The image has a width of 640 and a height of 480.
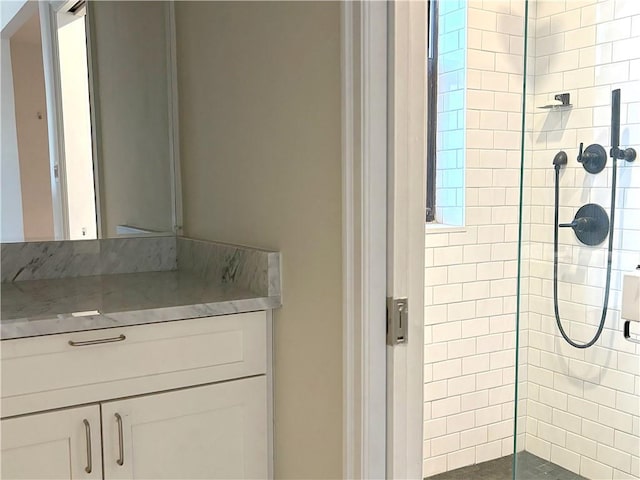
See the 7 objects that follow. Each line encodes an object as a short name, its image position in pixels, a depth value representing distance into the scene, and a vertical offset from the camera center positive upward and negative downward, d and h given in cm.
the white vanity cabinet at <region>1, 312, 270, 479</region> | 126 -49
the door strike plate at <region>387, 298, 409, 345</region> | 119 -27
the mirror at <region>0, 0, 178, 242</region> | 178 +21
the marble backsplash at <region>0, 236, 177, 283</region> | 179 -22
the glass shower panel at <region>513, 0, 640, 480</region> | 206 -21
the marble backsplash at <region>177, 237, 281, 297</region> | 148 -22
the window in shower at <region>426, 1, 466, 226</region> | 246 +32
